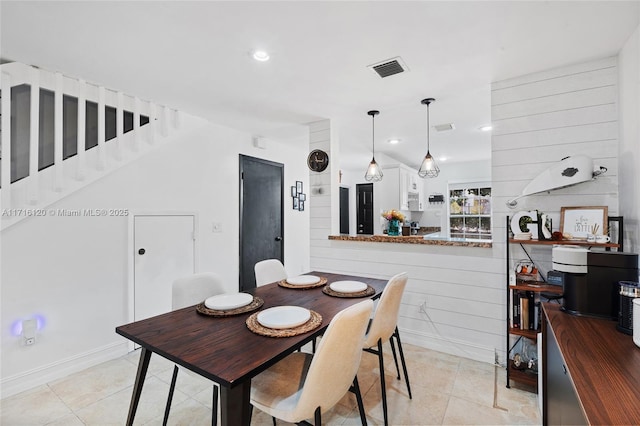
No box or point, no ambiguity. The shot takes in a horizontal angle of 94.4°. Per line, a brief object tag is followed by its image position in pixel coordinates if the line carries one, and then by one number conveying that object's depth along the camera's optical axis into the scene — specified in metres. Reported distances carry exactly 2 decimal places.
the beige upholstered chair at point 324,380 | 1.17
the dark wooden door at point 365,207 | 6.78
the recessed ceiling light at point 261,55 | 2.05
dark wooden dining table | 1.07
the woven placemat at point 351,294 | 2.02
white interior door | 2.89
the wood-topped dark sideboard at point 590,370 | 0.83
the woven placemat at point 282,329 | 1.36
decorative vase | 3.23
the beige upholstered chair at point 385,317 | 1.76
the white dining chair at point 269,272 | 2.62
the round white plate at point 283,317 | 1.43
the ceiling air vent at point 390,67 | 2.18
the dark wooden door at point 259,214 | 4.01
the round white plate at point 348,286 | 2.06
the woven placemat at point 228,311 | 1.62
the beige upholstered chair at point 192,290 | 1.95
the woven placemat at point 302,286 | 2.24
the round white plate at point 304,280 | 2.29
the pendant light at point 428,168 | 3.27
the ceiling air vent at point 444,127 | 3.72
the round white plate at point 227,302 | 1.67
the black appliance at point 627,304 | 1.27
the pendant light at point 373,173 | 3.57
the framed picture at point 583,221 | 1.99
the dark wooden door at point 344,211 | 6.88
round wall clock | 3.49
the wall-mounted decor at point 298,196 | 4.88
